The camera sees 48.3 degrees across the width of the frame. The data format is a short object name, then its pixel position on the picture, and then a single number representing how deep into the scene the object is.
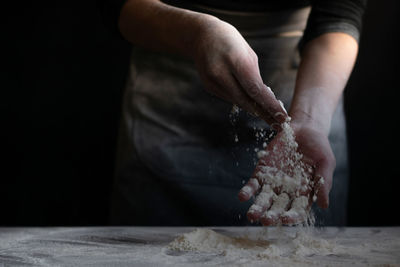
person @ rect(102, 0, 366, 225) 0.67
